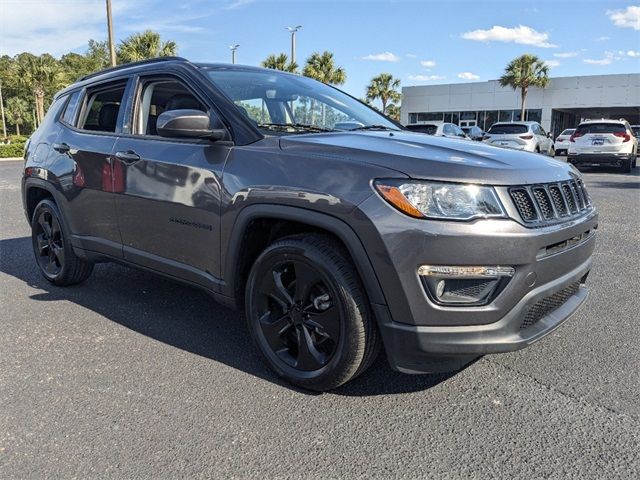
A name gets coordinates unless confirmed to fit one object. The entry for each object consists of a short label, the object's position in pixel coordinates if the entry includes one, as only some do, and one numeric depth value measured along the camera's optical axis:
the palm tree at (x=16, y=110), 75.62
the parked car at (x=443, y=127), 14.31
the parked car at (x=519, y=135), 17.64
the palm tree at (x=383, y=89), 49.41
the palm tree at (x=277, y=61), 36.19
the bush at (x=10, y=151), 30.41
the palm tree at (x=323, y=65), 37.62
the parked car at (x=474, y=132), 18.09
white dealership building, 39.84
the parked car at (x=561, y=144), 23.67
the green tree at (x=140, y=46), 27.44
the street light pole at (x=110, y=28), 19.68
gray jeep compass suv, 2.30
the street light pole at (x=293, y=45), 33.78
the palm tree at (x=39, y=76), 42.75
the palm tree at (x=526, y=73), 40.97
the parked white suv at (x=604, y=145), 15.62
